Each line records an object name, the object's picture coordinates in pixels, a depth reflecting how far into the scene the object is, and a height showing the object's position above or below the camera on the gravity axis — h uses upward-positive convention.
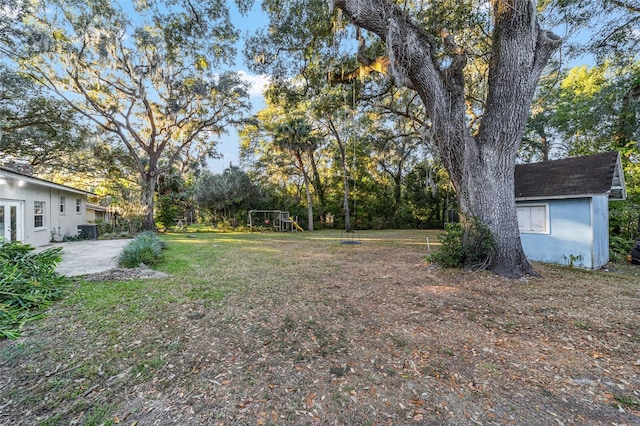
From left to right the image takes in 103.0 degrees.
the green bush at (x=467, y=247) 5.27 -0.75
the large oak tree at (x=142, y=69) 7.98 +6.87
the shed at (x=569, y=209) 6.46 +0.06
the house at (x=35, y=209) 8.38 +0.37
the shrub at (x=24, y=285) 3.22 -1.09
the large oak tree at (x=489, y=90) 5.00 +2.54
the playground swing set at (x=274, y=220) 19.80 -0.40
